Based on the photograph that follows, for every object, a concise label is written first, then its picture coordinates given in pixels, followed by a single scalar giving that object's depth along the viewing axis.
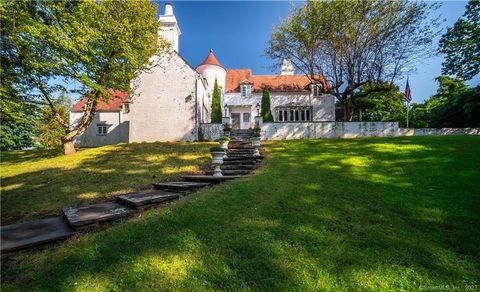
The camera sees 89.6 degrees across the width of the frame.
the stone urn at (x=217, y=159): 7.50
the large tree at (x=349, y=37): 19.25
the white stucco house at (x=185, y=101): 20.36
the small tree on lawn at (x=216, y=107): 22.77
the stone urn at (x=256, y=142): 11.61
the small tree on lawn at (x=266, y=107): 22.26
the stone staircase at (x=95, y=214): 3.79
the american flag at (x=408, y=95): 18.98
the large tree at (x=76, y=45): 12.52
